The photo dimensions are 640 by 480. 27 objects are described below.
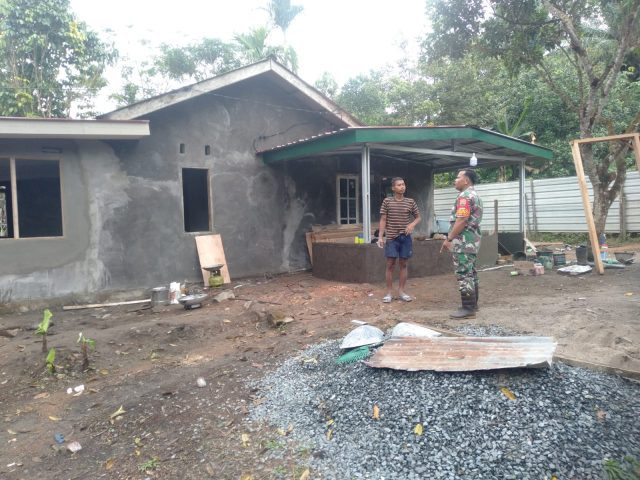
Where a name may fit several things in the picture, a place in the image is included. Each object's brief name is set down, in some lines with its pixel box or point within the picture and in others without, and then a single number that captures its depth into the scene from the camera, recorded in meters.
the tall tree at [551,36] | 8.45
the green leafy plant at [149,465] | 2.69
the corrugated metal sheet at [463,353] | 3.03
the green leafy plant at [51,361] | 4.21
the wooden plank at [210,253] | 8.05
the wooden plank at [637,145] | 6.53
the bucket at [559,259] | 8.88
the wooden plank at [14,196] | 6.46
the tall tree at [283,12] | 19.27
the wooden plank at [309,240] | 9.47
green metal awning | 7.08
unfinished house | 6.74
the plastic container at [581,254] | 8.99
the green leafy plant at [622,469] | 2.23
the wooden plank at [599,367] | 3.02
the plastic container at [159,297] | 6.89
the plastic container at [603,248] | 8.72
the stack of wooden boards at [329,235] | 9.30
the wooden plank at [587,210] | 7.49
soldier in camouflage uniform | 4.83
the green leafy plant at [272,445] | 2.79
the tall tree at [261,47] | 18.55
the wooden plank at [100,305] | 6.75
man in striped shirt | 6.01
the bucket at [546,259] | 8.79
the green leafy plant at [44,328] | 4.39
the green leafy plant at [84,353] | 4.36
